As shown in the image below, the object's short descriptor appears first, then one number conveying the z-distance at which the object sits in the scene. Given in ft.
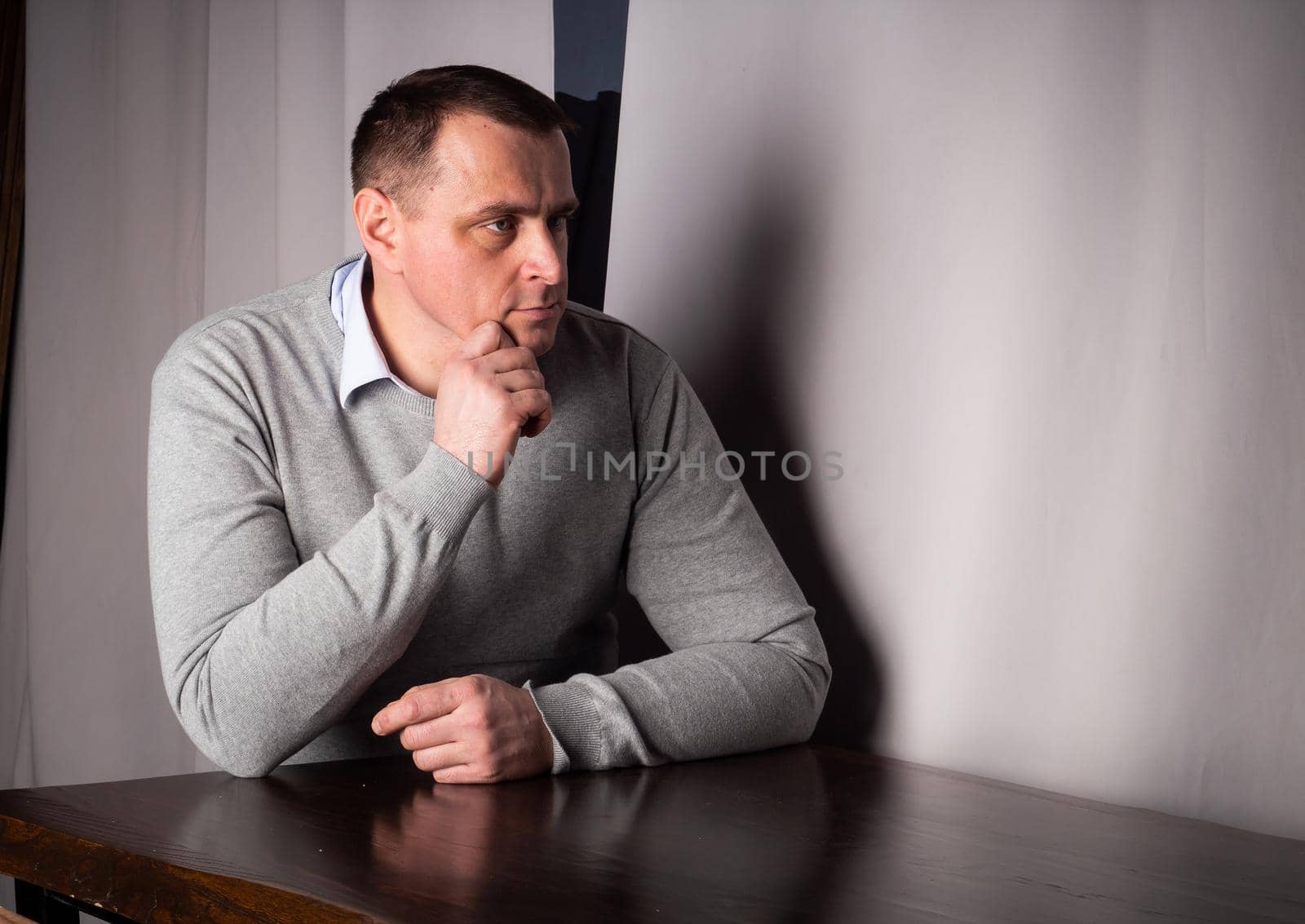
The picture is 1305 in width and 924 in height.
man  3.73
